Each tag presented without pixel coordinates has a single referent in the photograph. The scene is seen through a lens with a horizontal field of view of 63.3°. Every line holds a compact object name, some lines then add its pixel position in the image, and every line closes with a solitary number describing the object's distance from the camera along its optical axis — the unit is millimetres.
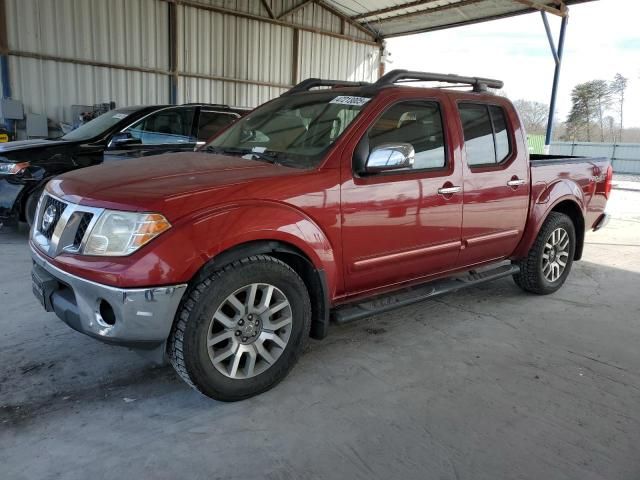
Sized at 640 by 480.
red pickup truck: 2484
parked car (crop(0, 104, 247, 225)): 6156
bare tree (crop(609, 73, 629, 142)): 41750
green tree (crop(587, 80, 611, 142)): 42719
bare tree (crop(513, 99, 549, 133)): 44688
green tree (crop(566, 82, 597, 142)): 43938
